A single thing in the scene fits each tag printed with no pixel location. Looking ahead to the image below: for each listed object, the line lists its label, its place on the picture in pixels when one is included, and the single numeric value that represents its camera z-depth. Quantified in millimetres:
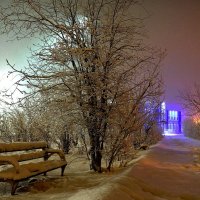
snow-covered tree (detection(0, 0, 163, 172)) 4812
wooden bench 3331
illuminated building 29624
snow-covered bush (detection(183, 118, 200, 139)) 20911
